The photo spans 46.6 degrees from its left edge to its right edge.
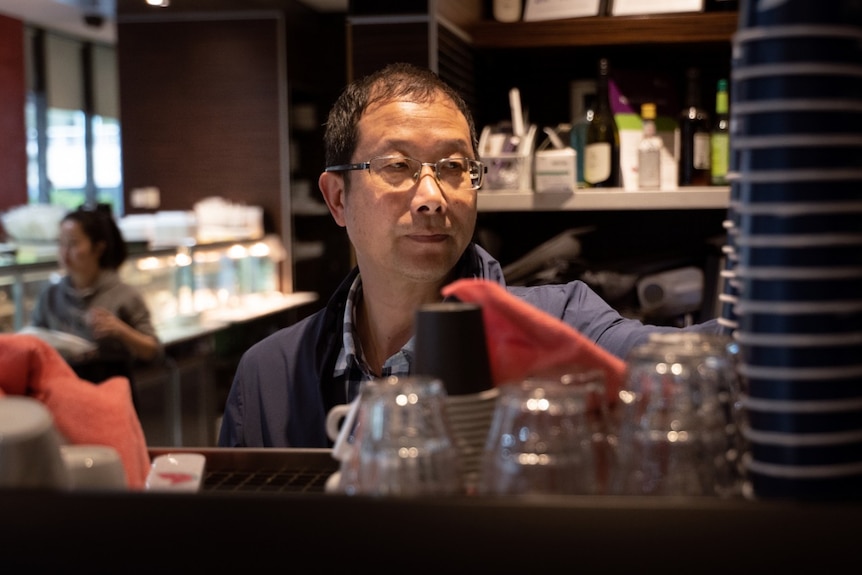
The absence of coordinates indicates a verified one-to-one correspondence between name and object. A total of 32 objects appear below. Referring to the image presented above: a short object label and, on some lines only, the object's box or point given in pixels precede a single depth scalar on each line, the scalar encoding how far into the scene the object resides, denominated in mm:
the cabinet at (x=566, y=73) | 3258
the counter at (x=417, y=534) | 674
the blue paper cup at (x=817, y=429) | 769
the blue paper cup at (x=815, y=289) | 768
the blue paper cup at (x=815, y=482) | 772
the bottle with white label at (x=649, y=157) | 3395
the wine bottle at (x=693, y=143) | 3510
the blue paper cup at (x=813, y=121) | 768
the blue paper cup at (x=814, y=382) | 766
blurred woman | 5035
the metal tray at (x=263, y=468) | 1203
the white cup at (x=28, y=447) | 880
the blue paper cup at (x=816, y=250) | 767
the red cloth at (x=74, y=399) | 1156
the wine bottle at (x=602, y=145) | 3473
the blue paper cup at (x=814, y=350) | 765
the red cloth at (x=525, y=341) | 970
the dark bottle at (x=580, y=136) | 3555
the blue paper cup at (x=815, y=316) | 766
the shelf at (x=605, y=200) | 3336
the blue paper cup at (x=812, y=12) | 762
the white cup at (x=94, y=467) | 1001
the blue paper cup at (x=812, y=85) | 768
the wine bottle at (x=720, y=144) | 3426
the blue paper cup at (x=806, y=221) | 769
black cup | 939
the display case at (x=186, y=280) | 4812
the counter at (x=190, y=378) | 5752
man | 1934
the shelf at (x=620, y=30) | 3531
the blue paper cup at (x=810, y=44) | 765
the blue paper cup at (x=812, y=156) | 768
